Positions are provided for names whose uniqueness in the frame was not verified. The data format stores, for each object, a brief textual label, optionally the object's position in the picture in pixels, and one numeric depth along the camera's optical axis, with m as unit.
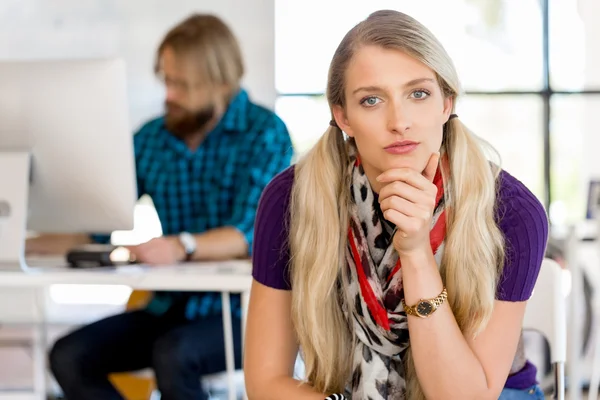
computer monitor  2.48
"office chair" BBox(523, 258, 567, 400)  2.18
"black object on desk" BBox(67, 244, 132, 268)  2.65
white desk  2.47
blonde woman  1.81
